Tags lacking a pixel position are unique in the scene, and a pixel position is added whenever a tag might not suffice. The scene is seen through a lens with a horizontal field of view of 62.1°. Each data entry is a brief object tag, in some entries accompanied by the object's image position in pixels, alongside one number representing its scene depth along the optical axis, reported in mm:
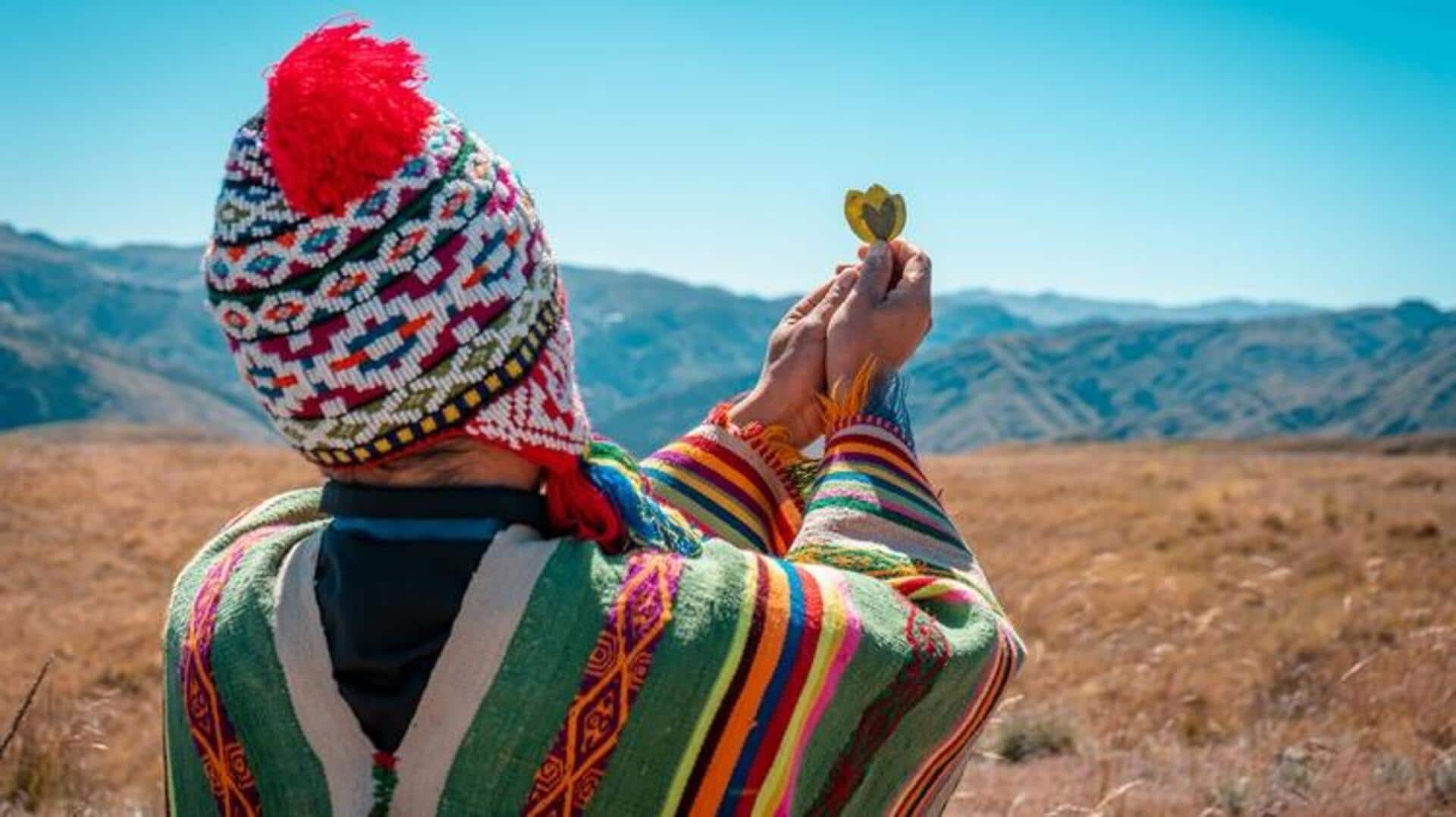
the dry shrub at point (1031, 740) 5758
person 1479
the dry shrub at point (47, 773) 4613
